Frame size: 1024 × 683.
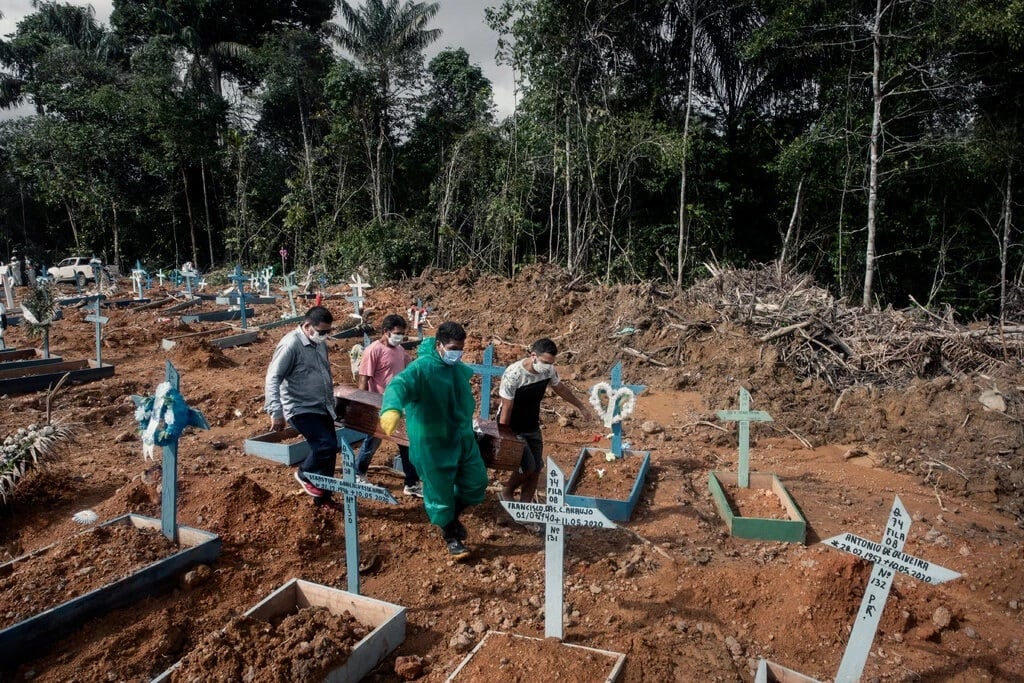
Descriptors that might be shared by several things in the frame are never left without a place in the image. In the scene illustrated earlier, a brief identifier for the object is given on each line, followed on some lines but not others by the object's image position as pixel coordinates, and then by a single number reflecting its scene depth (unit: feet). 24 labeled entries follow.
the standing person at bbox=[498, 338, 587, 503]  16.85
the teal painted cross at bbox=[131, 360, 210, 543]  13.75
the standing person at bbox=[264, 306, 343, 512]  15.92
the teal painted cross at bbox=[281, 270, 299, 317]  50.69
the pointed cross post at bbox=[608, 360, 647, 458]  21.27
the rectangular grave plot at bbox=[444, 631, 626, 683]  10.75
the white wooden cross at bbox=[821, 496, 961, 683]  9.62
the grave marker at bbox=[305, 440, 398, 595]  12.55
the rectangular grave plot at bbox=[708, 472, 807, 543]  16.51
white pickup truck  86.12
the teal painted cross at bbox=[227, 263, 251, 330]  46.29
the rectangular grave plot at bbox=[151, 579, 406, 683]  11.11
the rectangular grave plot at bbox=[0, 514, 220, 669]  10.94
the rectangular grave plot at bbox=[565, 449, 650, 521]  17.61
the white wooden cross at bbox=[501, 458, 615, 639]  11.55
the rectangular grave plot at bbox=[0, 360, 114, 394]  30.50
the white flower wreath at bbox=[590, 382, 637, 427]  21.47
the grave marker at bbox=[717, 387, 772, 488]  18.97
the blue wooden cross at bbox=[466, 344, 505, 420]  22.09
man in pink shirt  18.57
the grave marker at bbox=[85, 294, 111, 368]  33.51
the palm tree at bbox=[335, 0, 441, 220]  76.74
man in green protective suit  13.91
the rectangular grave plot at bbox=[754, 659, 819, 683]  10.52
